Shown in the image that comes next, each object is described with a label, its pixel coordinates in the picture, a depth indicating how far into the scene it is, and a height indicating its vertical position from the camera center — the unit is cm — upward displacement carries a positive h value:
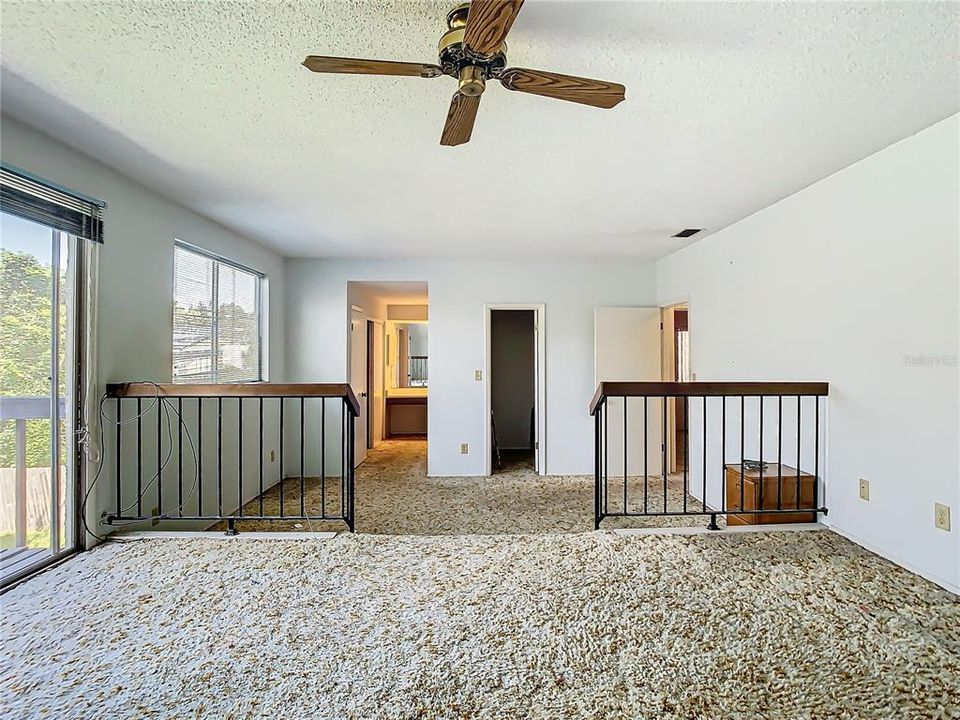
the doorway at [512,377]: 750 -25
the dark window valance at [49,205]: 226 +75
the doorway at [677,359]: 568 +2
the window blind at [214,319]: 371 +34
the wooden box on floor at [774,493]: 320 -84
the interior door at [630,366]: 555 -6
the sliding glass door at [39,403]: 245 -22
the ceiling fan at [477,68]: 142 +89
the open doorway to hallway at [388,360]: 617 +0
